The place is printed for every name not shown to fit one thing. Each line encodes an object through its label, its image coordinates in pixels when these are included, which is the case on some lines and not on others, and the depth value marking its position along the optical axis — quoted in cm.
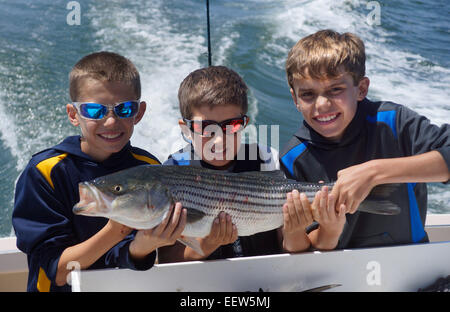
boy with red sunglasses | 254
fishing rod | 370
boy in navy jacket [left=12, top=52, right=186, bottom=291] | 220
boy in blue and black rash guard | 265
